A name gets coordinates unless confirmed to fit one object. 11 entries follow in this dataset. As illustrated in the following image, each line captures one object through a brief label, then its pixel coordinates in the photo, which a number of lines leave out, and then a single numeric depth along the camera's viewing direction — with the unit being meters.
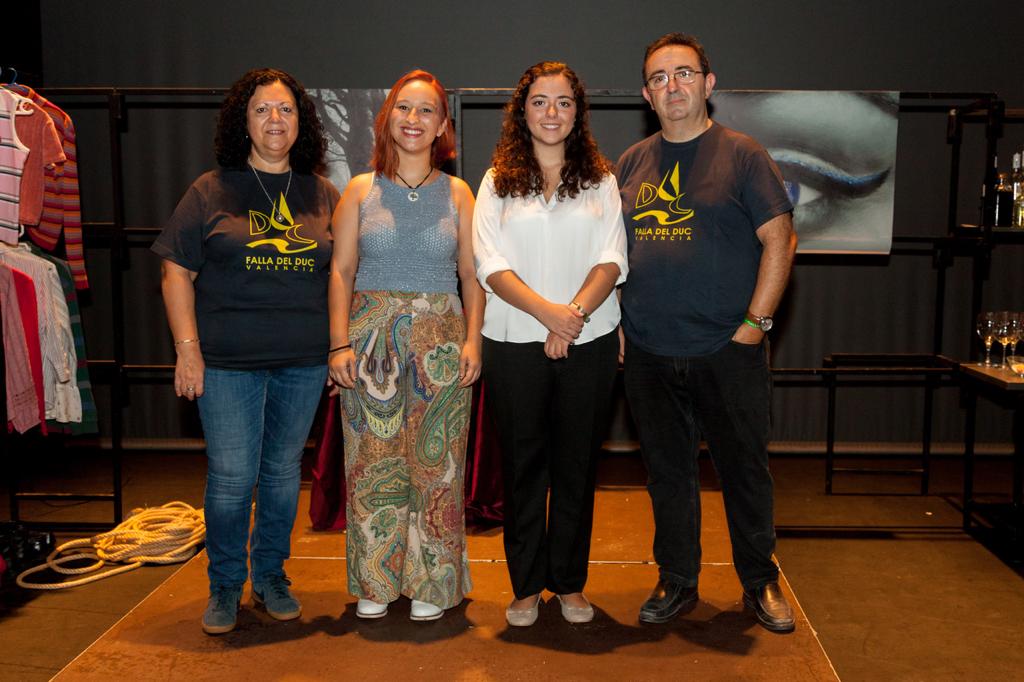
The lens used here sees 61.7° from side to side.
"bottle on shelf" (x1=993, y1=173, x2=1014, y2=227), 3.82
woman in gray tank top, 2.52
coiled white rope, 3.37
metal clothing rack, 3.71
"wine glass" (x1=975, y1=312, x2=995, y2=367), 3.68
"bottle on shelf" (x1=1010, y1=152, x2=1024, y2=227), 3.80
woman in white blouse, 2.41
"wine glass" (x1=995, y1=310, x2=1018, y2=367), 3.64
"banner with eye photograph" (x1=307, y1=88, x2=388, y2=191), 3.90
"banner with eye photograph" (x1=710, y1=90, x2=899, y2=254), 4.02
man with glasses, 2.52
